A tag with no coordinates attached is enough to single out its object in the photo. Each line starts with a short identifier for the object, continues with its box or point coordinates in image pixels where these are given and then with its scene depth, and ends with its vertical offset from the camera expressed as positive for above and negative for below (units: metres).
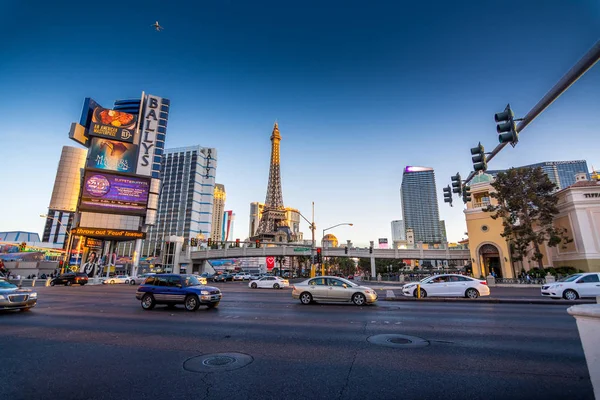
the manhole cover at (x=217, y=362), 5.38 -1.73
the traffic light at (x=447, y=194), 13.70 +3.42
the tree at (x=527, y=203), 32.19 +7.31
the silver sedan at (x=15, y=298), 12.16 -1.18
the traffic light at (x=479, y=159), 9.27 +3.43
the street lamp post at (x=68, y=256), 57.00 +2.55
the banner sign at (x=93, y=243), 62.00 +5.48
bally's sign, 71.47 +34.06
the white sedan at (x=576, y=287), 15.81 -0.88
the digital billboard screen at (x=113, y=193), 54.59 +14.05
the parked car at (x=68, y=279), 37.50 -1.23
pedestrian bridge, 55.50 +3.52
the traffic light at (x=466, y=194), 12.79 +3.25
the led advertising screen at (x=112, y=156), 58.44 +22.29
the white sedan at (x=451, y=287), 17.58 -0.97
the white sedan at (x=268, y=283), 33.49 -1.46
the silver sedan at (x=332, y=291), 15.13 -1.10
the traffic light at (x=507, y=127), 7.48 +3.51
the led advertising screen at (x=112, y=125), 60.16 +29.14
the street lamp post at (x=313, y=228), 36.50 +5.25
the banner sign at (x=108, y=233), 56.17 +6.87
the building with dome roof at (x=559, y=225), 30.83 +4.37
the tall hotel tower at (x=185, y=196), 119.69 +30.05
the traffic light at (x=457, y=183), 12.13 +3.46
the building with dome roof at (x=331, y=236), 181.34 +20.27
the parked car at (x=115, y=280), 44.94 -1.59
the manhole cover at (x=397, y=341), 6.93 -1.67
